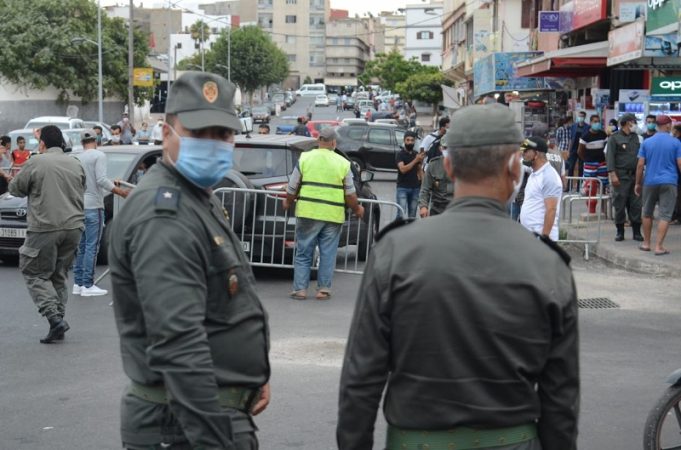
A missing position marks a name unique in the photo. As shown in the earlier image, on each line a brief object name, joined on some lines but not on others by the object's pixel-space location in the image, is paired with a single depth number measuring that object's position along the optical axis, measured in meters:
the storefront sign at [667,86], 19.38
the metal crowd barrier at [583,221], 15.63
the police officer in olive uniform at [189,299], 3.15
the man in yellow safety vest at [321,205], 11.34
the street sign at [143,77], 57.16
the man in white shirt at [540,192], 10.20
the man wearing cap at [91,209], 11.55
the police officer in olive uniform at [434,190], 12.16
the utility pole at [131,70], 47.00
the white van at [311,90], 129.12
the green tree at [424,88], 65.38
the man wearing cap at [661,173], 14.16
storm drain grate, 11.52
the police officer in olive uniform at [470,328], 3.06
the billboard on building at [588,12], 26.92
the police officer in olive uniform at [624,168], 16.22
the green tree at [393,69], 88.19
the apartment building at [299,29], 167.75
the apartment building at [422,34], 145.12
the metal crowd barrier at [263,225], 12.68
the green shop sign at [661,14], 19.11
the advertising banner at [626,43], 19.97
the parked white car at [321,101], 104.99
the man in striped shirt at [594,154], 20.34
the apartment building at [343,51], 181.00
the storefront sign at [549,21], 32.16
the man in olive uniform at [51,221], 9.06
